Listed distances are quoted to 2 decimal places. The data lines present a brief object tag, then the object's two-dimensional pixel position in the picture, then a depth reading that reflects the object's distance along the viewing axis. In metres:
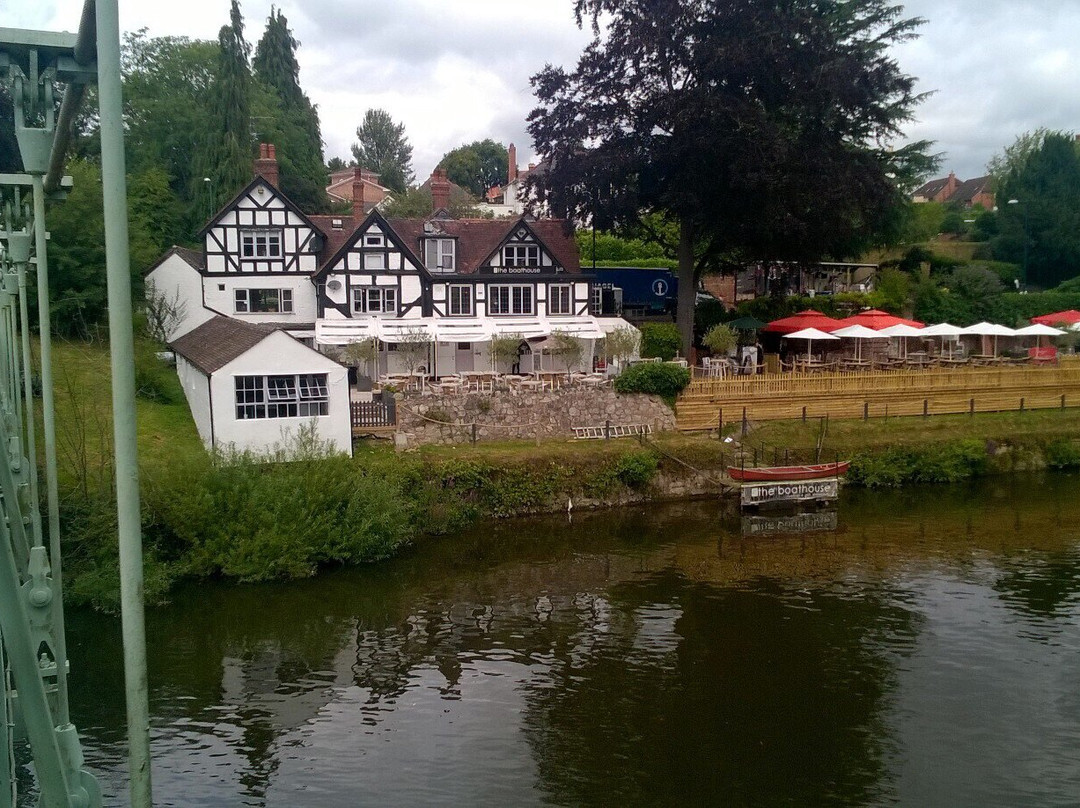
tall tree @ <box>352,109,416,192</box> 98.94
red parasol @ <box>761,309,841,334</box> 37.62
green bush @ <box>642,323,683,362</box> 36.12
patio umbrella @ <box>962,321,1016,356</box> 37.19
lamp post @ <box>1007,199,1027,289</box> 54.12
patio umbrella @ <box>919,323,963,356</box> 36.44
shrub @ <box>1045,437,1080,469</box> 34.22
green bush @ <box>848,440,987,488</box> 31.62
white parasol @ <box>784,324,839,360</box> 35.22
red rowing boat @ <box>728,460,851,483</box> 28.74
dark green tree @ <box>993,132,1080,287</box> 54.09
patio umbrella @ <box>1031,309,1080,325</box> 42.50
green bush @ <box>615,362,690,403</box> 31.75
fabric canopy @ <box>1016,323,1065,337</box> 37.81
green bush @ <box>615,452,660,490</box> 28.98
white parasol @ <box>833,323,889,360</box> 35.31
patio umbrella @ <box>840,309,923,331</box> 37.75
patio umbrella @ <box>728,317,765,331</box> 37.62
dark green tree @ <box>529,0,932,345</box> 32.69
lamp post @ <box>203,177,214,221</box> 50.09
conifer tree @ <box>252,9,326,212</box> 58.62
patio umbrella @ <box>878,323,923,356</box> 35.88
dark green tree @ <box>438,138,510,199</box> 92.31
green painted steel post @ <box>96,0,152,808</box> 4.32
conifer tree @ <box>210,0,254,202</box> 50.97
